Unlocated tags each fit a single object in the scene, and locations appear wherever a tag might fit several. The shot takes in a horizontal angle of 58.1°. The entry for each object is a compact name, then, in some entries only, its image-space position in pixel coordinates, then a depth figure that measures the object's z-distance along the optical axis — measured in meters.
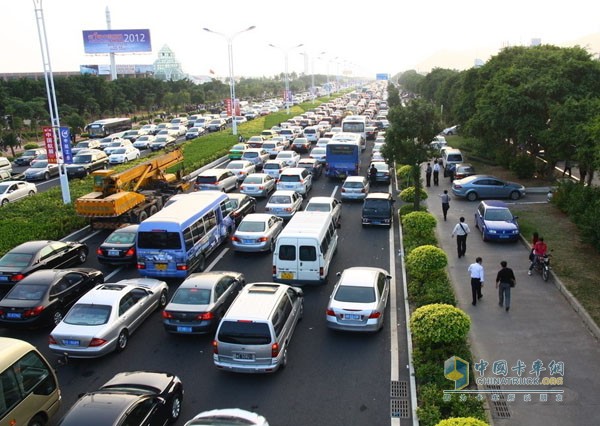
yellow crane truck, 22.27
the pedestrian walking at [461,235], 18.97
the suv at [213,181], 27.56
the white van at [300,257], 16.11
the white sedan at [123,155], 39.78
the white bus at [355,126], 47.85
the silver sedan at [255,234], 19.83
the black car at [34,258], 16.77
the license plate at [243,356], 11.57
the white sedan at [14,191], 28.17
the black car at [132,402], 8.55
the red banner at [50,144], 26.00
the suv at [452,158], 35.53
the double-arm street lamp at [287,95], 79.56
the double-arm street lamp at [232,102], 52.60
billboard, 98.31
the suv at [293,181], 28.12
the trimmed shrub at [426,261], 15.96
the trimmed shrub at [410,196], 25.08
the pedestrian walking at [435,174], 31.84
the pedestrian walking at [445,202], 23.64
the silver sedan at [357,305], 13.44
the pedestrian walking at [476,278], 15.18
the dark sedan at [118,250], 18.83
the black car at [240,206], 23.62
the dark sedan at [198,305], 13.52
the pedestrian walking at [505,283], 14.70
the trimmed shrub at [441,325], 11.74
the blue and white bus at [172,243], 16.88
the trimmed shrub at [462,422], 8.27
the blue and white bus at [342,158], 32.53
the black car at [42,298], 14.02
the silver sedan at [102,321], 12.45
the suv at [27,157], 42.31
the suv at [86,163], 35.47
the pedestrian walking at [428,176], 31.81
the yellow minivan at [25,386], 9.23
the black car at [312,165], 33.53
